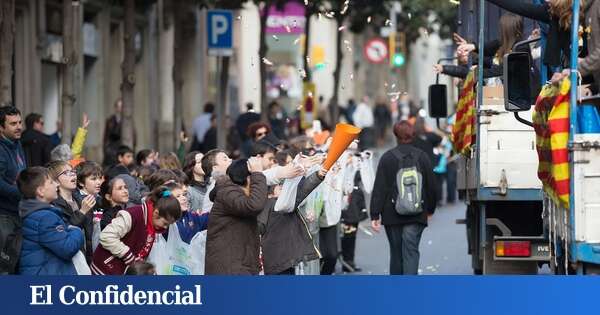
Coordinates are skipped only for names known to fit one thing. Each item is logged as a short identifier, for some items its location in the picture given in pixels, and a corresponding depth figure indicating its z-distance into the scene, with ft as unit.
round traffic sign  158.20
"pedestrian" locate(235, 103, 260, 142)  102.22
